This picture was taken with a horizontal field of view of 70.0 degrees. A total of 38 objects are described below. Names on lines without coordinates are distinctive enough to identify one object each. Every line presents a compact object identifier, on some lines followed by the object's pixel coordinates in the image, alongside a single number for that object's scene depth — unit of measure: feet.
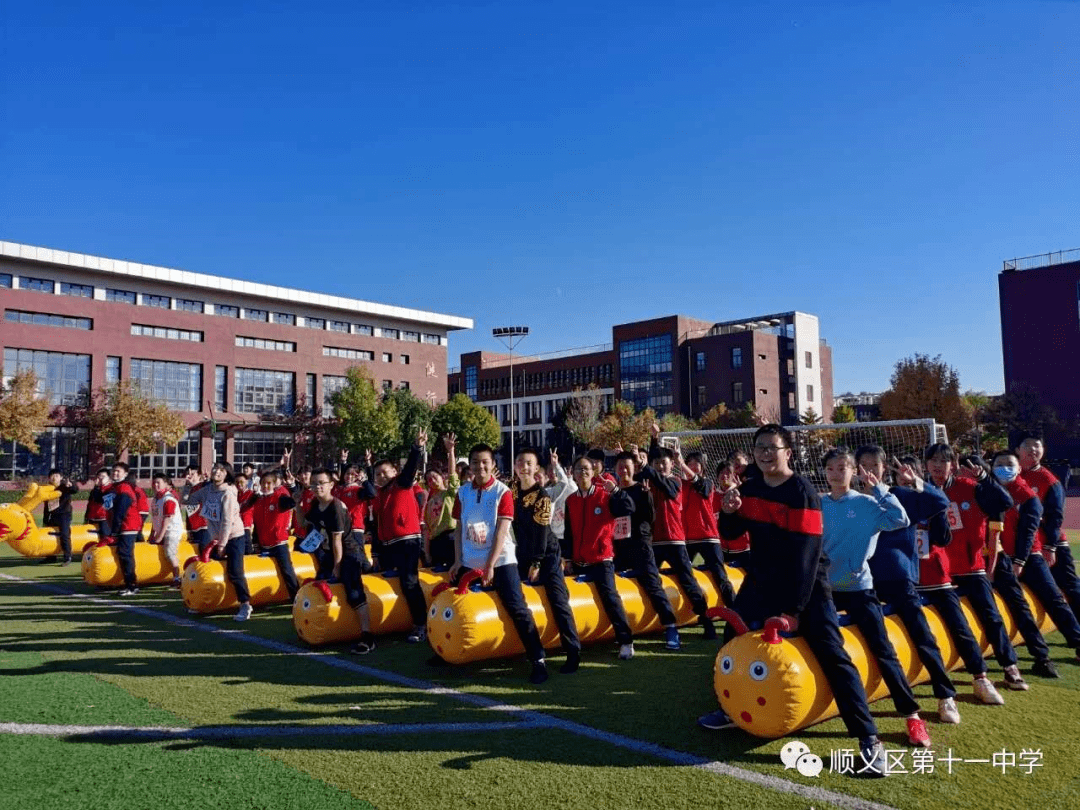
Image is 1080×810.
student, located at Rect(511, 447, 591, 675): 23.11
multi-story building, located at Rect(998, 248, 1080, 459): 173.78
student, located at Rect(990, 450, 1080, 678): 22.39
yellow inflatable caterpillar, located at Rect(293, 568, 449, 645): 26.35
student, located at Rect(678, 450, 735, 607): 29.81
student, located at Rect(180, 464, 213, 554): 39.42
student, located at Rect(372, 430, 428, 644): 27.71
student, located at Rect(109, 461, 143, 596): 39.55
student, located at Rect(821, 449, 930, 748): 16.76
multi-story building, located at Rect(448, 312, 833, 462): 217.97
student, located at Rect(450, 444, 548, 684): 22.00
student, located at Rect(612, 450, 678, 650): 25.89
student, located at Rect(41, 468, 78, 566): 51.72
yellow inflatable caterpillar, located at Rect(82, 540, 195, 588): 39.75
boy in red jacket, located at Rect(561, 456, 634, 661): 24.79
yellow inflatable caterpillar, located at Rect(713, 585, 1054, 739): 15.64
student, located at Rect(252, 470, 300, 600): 33.24
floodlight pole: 212.84
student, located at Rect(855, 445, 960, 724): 18.17
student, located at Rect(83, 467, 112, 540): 46.68
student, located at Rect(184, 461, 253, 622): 32.22
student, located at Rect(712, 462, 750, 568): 31.09
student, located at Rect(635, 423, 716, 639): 27.78
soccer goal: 63.61
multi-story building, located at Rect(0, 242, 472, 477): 142.82
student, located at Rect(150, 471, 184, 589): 41.50
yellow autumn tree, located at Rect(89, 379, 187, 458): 139.74
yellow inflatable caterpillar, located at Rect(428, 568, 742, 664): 22.21
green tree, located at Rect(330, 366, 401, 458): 169.17
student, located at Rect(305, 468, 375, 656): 26.85
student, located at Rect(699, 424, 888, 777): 15.42
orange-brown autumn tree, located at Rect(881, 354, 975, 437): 141.15
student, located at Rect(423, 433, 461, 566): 33.24
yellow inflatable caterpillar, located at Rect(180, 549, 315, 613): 32.58
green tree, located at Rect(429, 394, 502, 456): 187.64
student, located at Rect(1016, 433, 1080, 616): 24.36
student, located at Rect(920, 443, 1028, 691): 20.80
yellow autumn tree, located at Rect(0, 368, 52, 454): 124.57
